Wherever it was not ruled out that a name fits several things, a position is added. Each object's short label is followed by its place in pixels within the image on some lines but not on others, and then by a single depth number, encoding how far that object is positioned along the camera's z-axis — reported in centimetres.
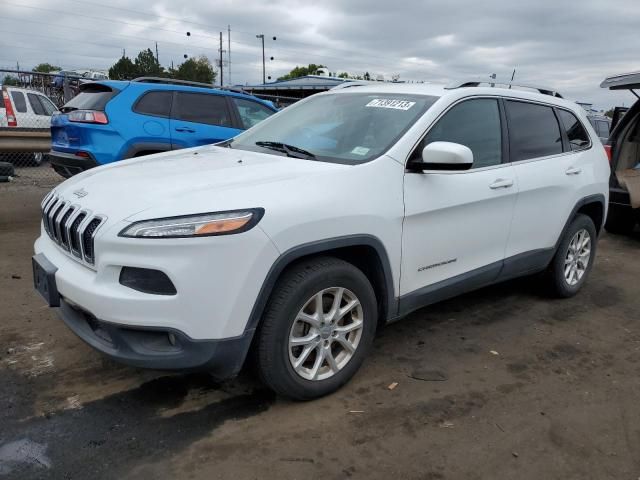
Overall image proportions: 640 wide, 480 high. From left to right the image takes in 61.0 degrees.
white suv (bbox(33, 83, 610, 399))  247
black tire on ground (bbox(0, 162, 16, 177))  1002
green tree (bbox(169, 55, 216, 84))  6662
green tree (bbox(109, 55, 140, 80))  6253
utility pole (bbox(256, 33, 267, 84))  6778
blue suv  653
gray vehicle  711
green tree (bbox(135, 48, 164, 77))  6344
